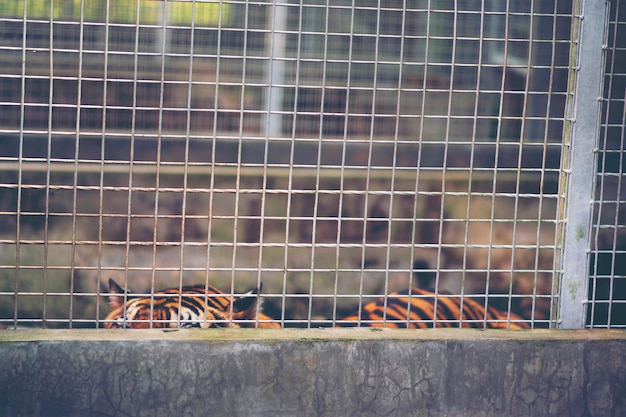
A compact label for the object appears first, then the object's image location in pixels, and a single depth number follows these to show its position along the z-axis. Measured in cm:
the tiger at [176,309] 1067
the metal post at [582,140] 885
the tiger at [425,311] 1272
